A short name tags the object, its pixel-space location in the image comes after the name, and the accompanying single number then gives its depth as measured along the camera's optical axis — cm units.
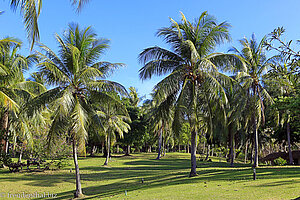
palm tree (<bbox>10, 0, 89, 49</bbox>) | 480
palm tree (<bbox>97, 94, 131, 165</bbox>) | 3005
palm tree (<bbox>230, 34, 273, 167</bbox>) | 2084
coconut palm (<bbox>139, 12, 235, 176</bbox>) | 1530
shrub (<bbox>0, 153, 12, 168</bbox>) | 2173
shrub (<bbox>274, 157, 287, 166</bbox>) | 2519
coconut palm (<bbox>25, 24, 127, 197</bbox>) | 1286
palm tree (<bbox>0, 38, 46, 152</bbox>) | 1784
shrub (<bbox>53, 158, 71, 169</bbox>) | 2377
